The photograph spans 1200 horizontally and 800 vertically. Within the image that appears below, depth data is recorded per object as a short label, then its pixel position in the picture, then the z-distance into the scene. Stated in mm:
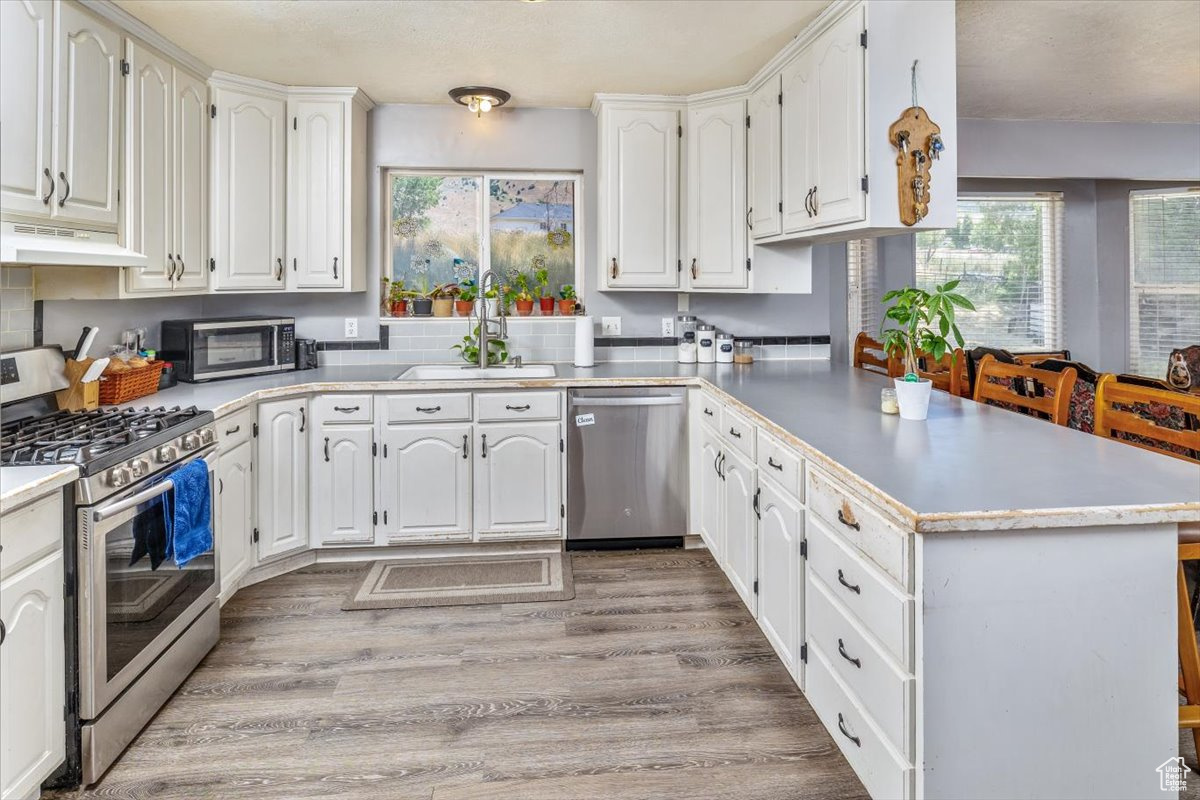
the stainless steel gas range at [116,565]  1913
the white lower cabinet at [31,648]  1664
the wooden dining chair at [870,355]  4538
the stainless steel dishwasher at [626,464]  3586
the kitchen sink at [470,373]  3768
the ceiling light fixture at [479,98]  3752
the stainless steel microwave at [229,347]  3301
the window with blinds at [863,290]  5234
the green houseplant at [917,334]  2266
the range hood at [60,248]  1918
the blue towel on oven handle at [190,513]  2273
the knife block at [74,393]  2619
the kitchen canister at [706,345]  4066
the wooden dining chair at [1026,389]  2582
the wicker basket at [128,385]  2768
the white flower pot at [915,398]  2359
